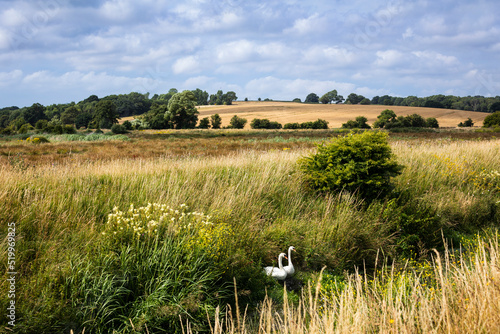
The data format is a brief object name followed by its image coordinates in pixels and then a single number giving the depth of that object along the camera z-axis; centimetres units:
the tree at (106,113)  6838
